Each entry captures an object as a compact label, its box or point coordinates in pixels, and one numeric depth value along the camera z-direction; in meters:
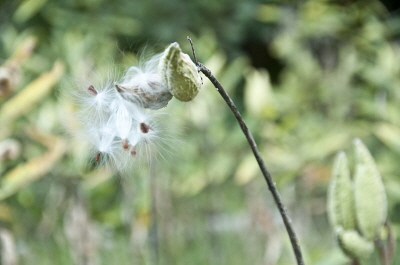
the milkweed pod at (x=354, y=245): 1.71
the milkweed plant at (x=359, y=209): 1.72
